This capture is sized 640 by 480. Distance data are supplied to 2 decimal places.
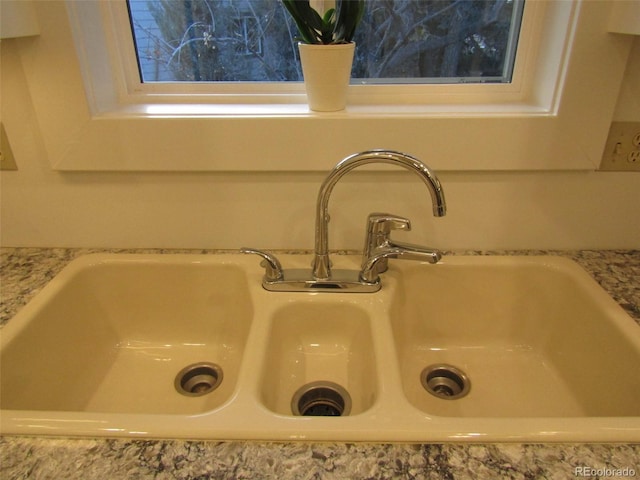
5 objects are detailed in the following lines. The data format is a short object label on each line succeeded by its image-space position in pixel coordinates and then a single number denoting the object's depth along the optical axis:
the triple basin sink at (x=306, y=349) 0.63
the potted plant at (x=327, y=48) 0.84
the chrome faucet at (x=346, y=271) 0.88
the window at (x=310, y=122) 0.87
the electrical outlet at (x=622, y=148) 0.93
